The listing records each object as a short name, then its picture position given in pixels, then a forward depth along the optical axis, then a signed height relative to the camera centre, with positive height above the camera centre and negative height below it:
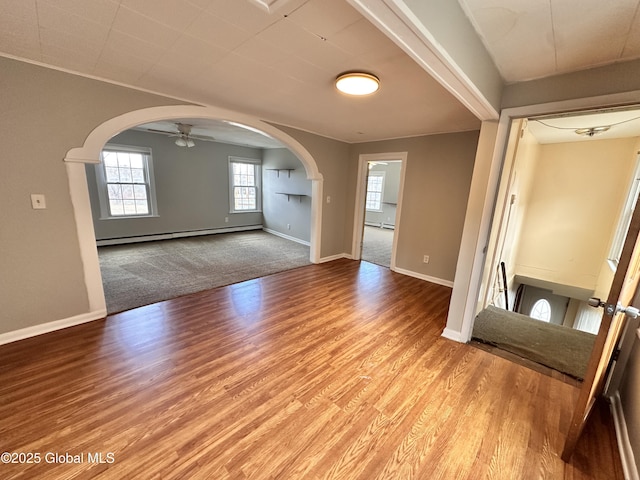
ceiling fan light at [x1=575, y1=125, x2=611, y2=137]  3.28 +1.00
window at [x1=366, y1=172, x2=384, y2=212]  9.34 +0.08
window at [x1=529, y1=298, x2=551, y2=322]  5.43 -2.40
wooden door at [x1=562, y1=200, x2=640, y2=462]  1.21 -0.60
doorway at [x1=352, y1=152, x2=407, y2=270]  4.52 -0.45
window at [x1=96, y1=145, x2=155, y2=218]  5.14 -0.04
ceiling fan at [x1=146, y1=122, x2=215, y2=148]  4.61 +1.05
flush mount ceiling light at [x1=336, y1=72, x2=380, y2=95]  1.84 +0.83
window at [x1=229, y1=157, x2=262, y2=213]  6.96 +0.05
